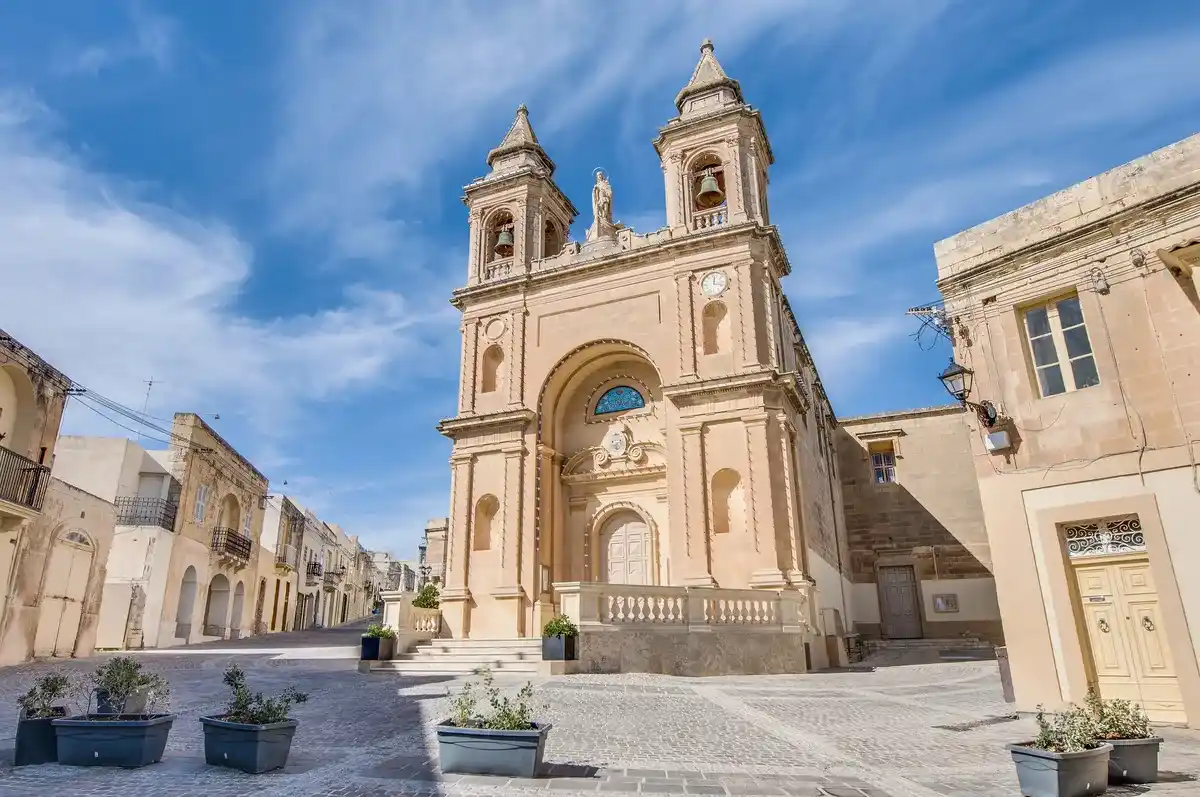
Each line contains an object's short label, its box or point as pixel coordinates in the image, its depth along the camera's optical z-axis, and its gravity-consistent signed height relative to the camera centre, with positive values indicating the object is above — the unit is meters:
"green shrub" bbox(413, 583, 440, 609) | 17.75 +0.98
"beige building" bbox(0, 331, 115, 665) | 14.98 +2.46
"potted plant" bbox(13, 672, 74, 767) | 5.82 -0.61
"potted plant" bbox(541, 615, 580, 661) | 12.62 -0.06
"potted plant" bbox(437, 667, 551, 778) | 5.44 -0.75
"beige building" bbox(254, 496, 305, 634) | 33.94 +3.52
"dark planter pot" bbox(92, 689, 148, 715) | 6.18 -0.48
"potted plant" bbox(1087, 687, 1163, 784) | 5.24 -0.82
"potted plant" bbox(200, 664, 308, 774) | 5.59 -0.67
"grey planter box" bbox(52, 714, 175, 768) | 5.75 -0.72
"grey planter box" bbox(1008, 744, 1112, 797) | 4.79 -0.90
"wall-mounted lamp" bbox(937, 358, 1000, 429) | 9.70 +3.17
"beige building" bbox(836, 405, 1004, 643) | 23.30 +3.31
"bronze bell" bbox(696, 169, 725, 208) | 20.03 +11.77
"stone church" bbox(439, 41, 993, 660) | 17.12 +5.71
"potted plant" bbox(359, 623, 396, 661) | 15.25 -0.08
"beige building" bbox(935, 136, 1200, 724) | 7.96 +2.15
